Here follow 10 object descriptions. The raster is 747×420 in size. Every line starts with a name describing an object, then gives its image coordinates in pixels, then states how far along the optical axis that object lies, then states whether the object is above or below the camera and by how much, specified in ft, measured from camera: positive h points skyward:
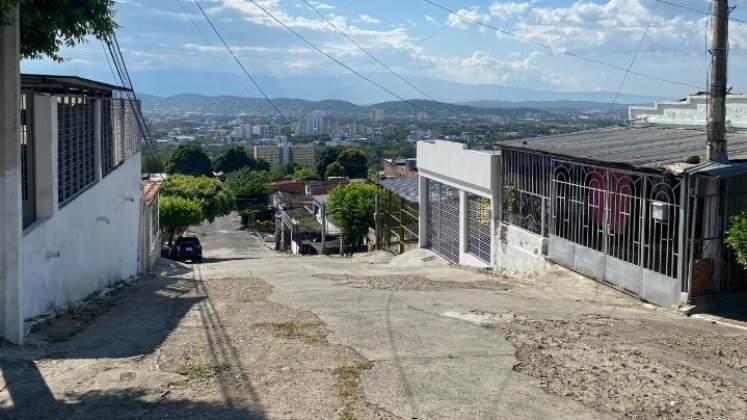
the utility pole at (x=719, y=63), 38.40 +4.82
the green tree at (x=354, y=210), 120.98 -10.04
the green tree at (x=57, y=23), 27.25 +5.03
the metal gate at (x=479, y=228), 62.69 -6.90
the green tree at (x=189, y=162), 296.71 -5.37
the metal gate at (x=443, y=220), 72.23 -7.34
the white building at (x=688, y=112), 51.13 +3.18
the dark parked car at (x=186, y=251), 109.70 -15.53
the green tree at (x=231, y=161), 320.09 -5.26
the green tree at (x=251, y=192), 241.35 -14.31
